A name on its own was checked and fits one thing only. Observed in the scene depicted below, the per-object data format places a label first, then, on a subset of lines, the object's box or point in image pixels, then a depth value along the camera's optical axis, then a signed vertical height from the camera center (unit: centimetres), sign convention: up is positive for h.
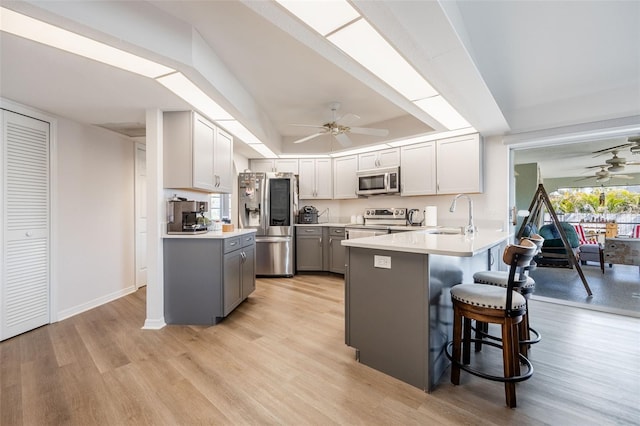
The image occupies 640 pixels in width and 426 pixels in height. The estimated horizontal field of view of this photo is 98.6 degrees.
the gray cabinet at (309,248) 504 -67
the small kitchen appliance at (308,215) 522 -6
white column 278 -10
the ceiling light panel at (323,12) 146 +110
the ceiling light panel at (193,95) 222 +108
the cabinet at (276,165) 536 +92
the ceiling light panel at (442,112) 277 +111
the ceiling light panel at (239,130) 334 +109
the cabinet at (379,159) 462 +91
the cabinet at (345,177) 510 +66
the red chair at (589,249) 350 -50
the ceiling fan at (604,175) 327 +43
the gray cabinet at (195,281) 280 -70
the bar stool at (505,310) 157 -59
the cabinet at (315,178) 534 +65
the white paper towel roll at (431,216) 422 -7
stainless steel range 453 -18
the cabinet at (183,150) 289 +66
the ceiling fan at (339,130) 347 +105
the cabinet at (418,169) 418 +66
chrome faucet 256 -16
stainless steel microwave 449 +51
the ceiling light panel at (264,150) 454 +108
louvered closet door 255 -11
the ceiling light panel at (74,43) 153 +106
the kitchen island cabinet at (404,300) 173 -61
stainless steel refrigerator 478 -25
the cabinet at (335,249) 487 -67
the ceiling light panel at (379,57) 170 +111
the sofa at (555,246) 361 -47
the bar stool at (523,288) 204 -56
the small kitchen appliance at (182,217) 295 -5
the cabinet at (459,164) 378 +66
